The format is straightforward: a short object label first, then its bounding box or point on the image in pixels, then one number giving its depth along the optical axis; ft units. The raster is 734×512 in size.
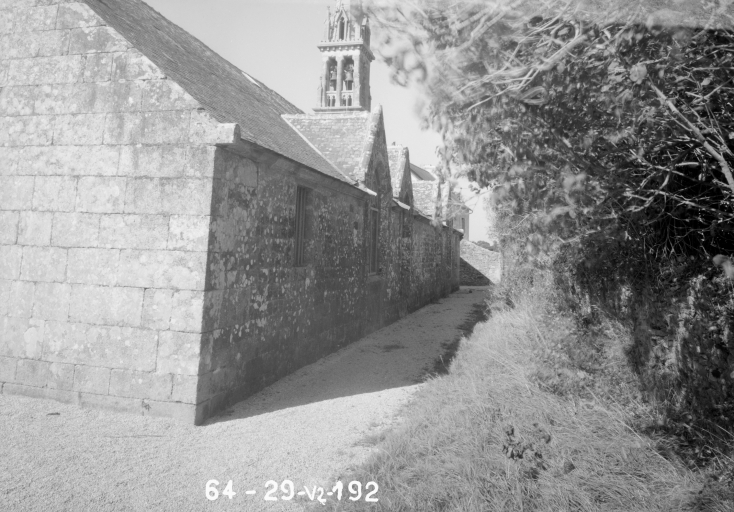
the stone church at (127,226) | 18.69
